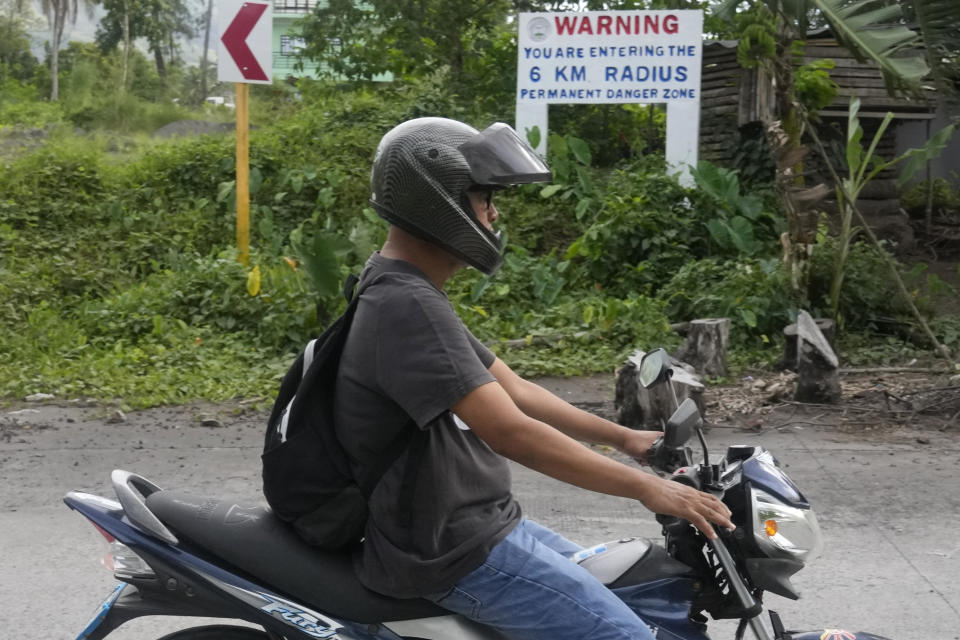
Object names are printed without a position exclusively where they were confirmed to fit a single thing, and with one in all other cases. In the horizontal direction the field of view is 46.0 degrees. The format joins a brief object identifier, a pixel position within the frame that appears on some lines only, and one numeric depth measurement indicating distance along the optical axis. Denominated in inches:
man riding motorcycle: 91.7
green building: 577.4
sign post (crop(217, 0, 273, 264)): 350.3
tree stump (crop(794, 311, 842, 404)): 278.5
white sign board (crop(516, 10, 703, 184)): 434.3
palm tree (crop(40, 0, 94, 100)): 1473.9
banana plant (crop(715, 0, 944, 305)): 298.4
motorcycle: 95.5
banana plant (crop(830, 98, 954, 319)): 323.3
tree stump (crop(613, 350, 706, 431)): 252.2
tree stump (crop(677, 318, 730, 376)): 301.0
